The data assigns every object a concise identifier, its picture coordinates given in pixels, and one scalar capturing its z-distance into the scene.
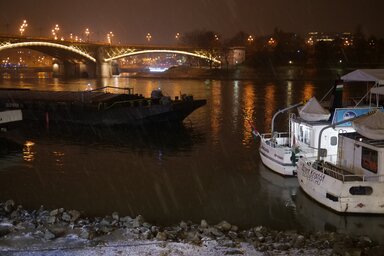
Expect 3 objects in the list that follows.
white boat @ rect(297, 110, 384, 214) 13.53
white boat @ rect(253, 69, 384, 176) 17.17
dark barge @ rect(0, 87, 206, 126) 33.91
